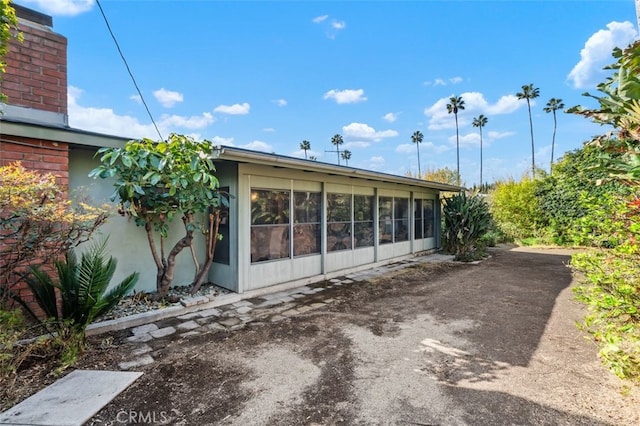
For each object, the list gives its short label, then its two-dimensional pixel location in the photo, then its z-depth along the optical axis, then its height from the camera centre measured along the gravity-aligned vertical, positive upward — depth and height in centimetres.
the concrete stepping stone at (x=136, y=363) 288 -144
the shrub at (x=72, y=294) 315 -82
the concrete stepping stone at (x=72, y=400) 207 -142
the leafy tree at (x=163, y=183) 394 +50
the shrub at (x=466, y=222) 927 -15
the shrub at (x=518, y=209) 1287 +37
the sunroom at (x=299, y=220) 517 -5
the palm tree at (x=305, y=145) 4566 +1131
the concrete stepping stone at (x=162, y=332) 362 -143
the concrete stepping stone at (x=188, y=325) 384 -143
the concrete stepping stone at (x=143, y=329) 370 -143
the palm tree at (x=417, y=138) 3612 +987
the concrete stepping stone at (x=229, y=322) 397 -144
